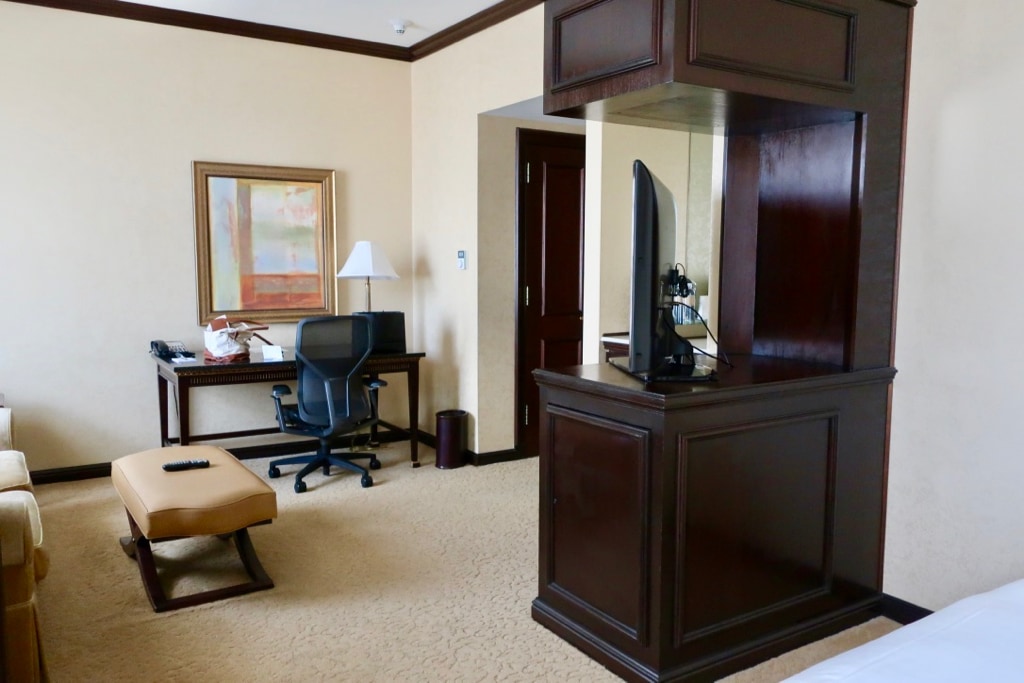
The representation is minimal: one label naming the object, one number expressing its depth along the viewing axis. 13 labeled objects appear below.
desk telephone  4.46
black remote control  3.18
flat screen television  2.33
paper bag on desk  4.35
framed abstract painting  4.77
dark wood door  5.05
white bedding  1.07
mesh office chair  4.25
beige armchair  2.04
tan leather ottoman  2.79
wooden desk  4.17
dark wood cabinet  2.20
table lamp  4.83
